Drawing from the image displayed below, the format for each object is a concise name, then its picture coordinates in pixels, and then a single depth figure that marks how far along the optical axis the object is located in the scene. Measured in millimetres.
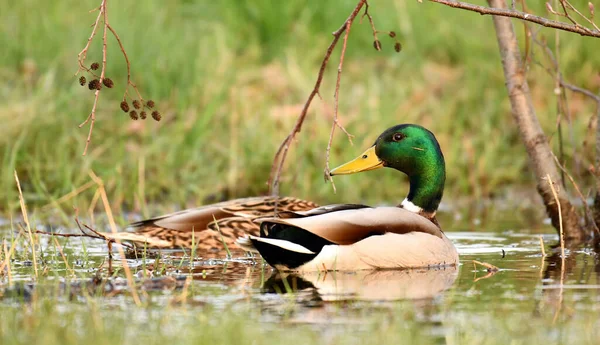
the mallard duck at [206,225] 15797
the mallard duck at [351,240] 12937
